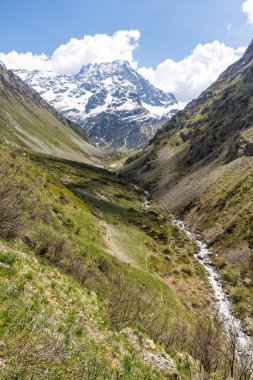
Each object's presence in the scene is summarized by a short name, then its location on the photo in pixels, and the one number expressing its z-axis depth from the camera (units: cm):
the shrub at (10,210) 2356
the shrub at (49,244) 2816
